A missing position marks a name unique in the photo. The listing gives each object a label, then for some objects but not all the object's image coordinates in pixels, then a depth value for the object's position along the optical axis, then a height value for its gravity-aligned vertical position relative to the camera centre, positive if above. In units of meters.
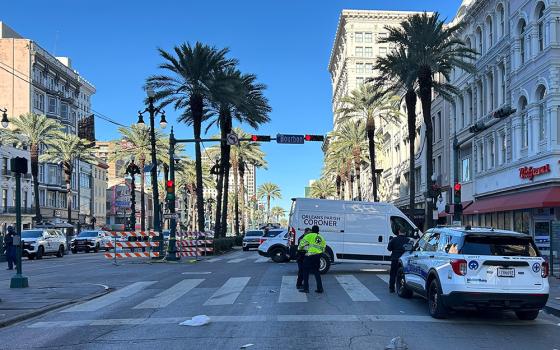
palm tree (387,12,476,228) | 33.16 +8.24
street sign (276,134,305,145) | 28.91 +2.90
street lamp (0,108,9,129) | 30.88 +4.23
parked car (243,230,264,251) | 41.47 -3.09
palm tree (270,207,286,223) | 197.38 -4.99
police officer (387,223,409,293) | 14.35 -1.41
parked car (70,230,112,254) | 47.41 -3.52
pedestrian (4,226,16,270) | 24.64 -2.12
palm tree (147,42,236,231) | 35.00 +7.17
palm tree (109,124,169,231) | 58.84 +5.53
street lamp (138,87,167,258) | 28.08 +2.92
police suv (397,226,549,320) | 9.85 -1.34
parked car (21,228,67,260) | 33.81 -2.63
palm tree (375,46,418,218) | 33.84 +7.40
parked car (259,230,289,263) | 25.55 -2.26
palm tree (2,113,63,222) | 59.78 +7.26
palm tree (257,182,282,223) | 134.00 +1.47
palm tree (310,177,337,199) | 121.44 +1.84
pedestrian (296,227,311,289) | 14.58 -1.83
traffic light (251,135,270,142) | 28.67 +2.99
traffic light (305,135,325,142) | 28.50 +2.92
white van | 20.09 -1.03
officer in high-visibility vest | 14.09 -1.38
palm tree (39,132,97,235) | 65.81 +5.63
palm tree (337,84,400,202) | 50.31 +8.29
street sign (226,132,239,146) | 29.66 +3.00
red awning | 27.20 -0.33
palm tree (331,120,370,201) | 65.12 +6.43
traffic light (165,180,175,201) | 27.31 +0.41
